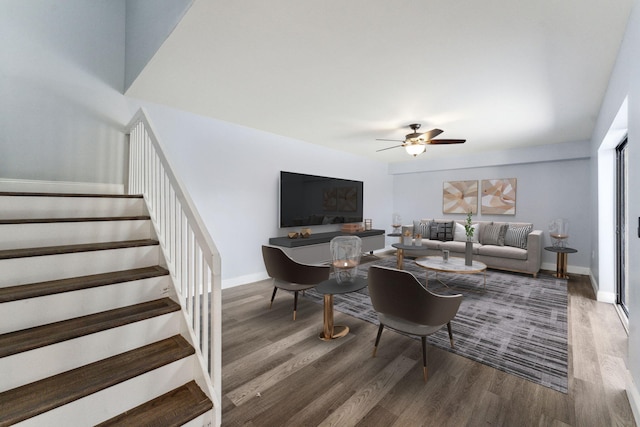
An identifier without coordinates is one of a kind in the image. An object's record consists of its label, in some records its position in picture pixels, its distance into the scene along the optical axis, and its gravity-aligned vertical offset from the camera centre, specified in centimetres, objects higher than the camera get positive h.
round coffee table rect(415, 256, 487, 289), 349 -67
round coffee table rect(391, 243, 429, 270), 464 -56
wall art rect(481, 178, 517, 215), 576 +44
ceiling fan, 377 +108
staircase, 126 -61
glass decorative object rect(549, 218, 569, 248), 467 -25
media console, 428 -50
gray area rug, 213 -111
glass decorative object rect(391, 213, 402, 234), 701 -13
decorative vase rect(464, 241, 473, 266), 378 -54
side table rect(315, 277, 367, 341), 243 -79
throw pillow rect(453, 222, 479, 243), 572 -37
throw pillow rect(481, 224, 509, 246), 534 -35
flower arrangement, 413 -24
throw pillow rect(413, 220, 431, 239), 621 -27
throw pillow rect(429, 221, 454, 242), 594 -32
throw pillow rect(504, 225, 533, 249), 501 -36
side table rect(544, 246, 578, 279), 465 -83
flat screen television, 471 +31
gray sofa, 470 -50
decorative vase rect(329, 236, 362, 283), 267 -42
